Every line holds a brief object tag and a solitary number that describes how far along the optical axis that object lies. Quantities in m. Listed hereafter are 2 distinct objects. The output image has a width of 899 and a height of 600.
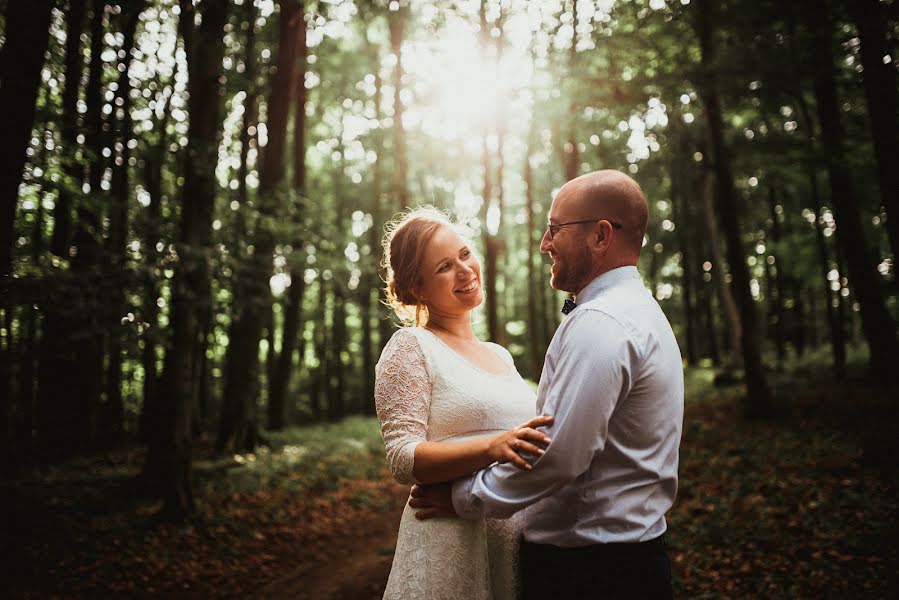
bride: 2.15
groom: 1.79
